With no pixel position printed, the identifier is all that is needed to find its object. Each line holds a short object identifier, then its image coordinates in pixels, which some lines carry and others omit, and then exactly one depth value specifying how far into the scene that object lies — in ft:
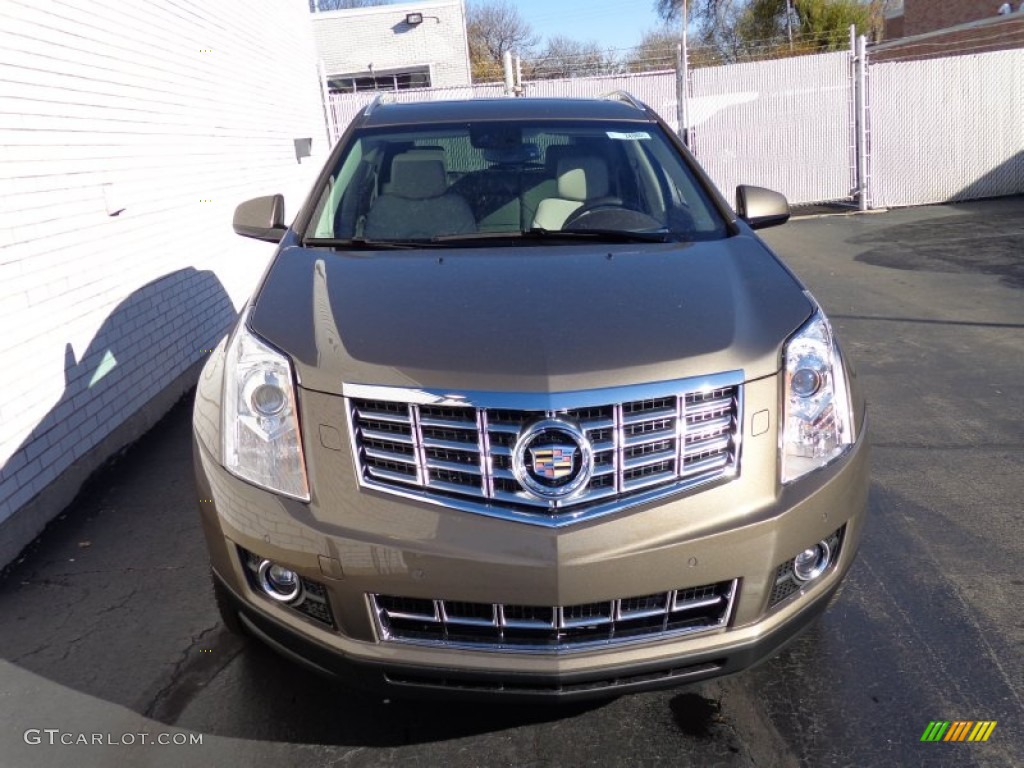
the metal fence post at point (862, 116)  46.91
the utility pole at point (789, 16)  116.52
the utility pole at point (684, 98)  48.29
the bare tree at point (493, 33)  185.68
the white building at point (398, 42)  90.48
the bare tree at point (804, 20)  106.32
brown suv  7.27
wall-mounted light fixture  89.92
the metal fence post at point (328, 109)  49.26
